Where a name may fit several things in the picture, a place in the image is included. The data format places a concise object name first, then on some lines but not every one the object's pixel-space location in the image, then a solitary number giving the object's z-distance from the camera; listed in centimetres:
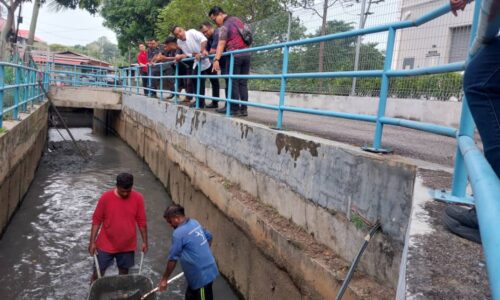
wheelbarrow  357
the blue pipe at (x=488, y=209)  61
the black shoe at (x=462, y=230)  178
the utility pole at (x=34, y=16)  2197
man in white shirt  760
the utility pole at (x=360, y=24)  770
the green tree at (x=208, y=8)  1631
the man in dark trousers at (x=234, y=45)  629
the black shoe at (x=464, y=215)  179
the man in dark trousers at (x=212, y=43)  720
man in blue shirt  373
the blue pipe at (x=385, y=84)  320
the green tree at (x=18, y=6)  2042
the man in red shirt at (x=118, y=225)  418
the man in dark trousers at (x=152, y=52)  1177
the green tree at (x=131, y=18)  2525
